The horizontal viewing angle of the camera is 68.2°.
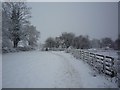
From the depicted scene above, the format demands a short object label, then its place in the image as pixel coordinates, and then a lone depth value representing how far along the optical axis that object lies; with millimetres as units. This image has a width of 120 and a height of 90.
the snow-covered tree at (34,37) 28016
